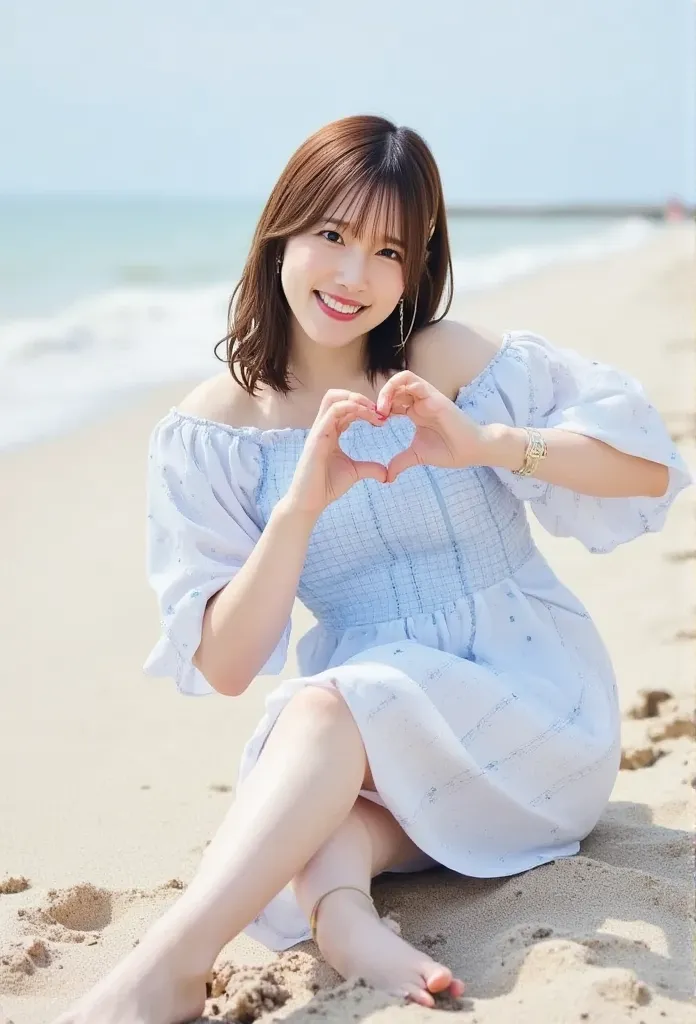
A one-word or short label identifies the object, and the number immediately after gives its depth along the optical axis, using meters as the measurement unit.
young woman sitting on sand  2.11
